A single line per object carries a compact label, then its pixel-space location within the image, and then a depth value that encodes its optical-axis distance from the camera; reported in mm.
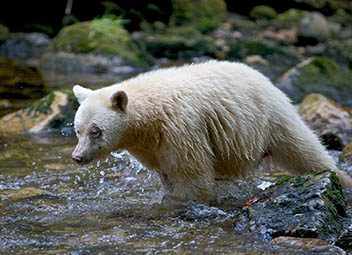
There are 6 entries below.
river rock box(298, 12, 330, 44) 23359
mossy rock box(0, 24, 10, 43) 22322
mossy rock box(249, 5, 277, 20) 26609
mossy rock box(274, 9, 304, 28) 25062
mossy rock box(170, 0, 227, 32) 24750
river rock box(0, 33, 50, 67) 21078
